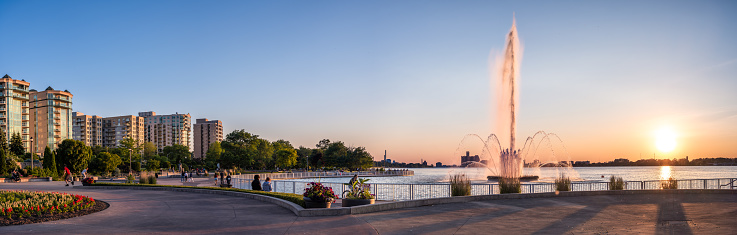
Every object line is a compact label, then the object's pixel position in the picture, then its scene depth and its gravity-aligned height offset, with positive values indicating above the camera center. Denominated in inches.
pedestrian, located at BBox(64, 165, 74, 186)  1677.5 -131.9
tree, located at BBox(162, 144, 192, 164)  6439.5 -244.1
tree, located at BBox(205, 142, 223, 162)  5364.2 -197.0
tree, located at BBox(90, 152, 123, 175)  3117.6 -180.0
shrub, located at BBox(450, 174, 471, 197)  894.4 -95.3
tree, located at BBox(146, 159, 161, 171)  4379.4 -261.6
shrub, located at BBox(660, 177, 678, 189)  1122.5 -113.6
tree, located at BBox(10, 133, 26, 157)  4694.9 -92.3
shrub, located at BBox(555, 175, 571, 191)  1029.2 -103.8
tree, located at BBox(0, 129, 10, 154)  4100.6 -40.4
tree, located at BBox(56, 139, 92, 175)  2645.2 -109.8
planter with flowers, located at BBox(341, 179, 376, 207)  723.5 -90.8
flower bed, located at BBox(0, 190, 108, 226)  625.3 -99.2
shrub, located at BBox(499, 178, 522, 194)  958.4 -98.8
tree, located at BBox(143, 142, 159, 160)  7130.9 -210.5
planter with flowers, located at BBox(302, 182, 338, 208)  690.8 -86.3
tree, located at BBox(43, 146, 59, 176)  2462.8 -132.1
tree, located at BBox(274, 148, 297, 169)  4963.8 -225.7
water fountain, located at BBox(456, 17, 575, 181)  2276.1 +10.2
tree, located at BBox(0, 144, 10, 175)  2294.5 -135.8
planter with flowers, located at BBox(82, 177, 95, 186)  1532.7 -142.4
